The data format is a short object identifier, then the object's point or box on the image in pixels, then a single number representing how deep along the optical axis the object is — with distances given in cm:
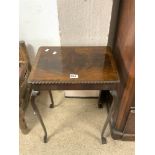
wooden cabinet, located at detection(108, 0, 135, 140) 99
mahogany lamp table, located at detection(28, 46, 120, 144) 101
